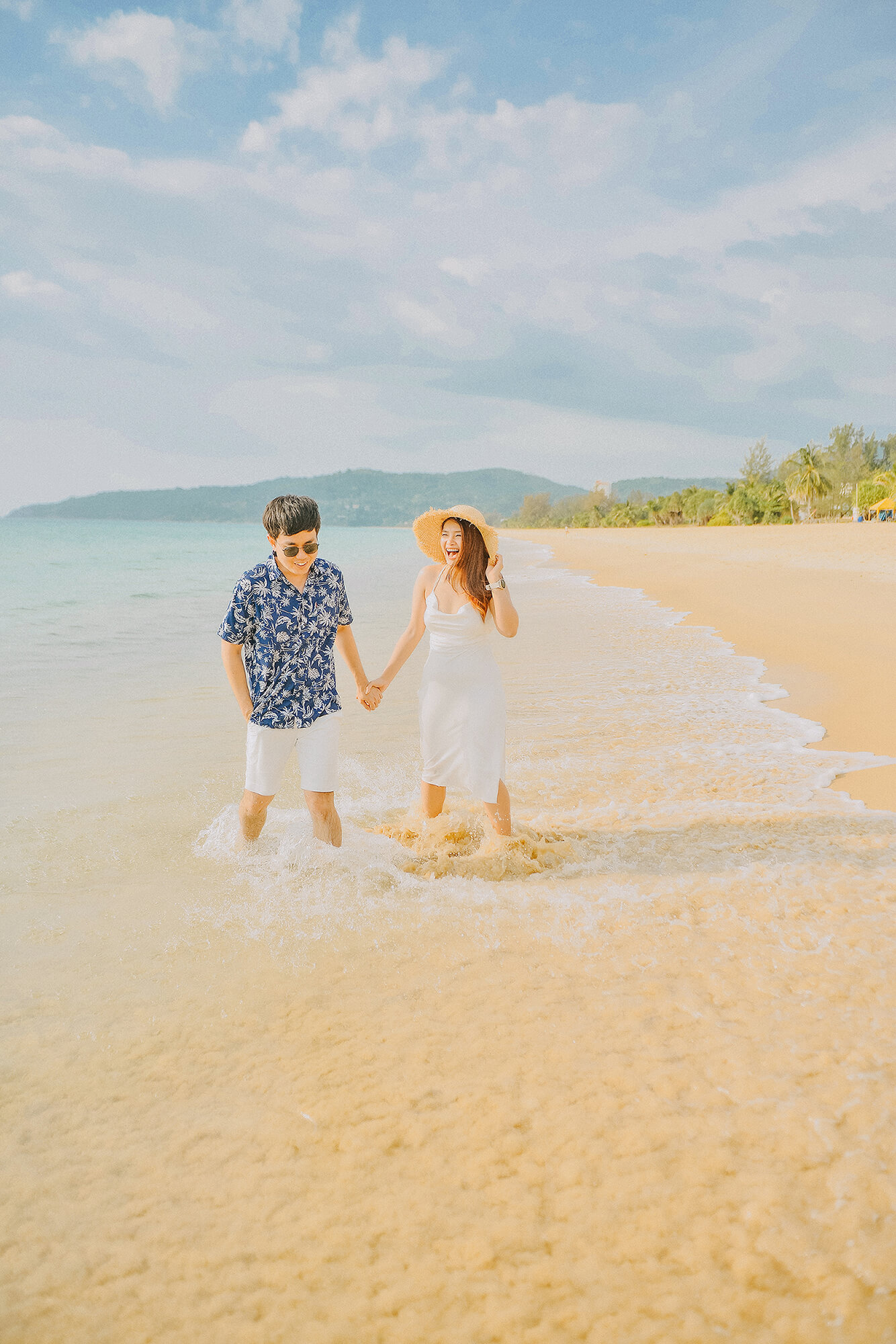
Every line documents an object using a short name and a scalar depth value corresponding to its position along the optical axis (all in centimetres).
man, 366
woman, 401
